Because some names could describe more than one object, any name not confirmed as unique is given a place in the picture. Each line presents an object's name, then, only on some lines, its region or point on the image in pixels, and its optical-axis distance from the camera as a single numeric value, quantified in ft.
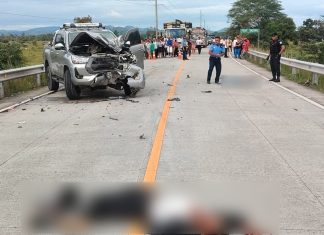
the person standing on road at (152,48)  142.41
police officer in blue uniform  61.21
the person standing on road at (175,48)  150.61
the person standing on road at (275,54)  63.41
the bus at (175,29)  178.09
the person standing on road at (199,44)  166.92
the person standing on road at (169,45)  151.43
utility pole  226.79
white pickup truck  45.50
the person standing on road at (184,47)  126.53
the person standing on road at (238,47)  137.20
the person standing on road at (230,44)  165.86
